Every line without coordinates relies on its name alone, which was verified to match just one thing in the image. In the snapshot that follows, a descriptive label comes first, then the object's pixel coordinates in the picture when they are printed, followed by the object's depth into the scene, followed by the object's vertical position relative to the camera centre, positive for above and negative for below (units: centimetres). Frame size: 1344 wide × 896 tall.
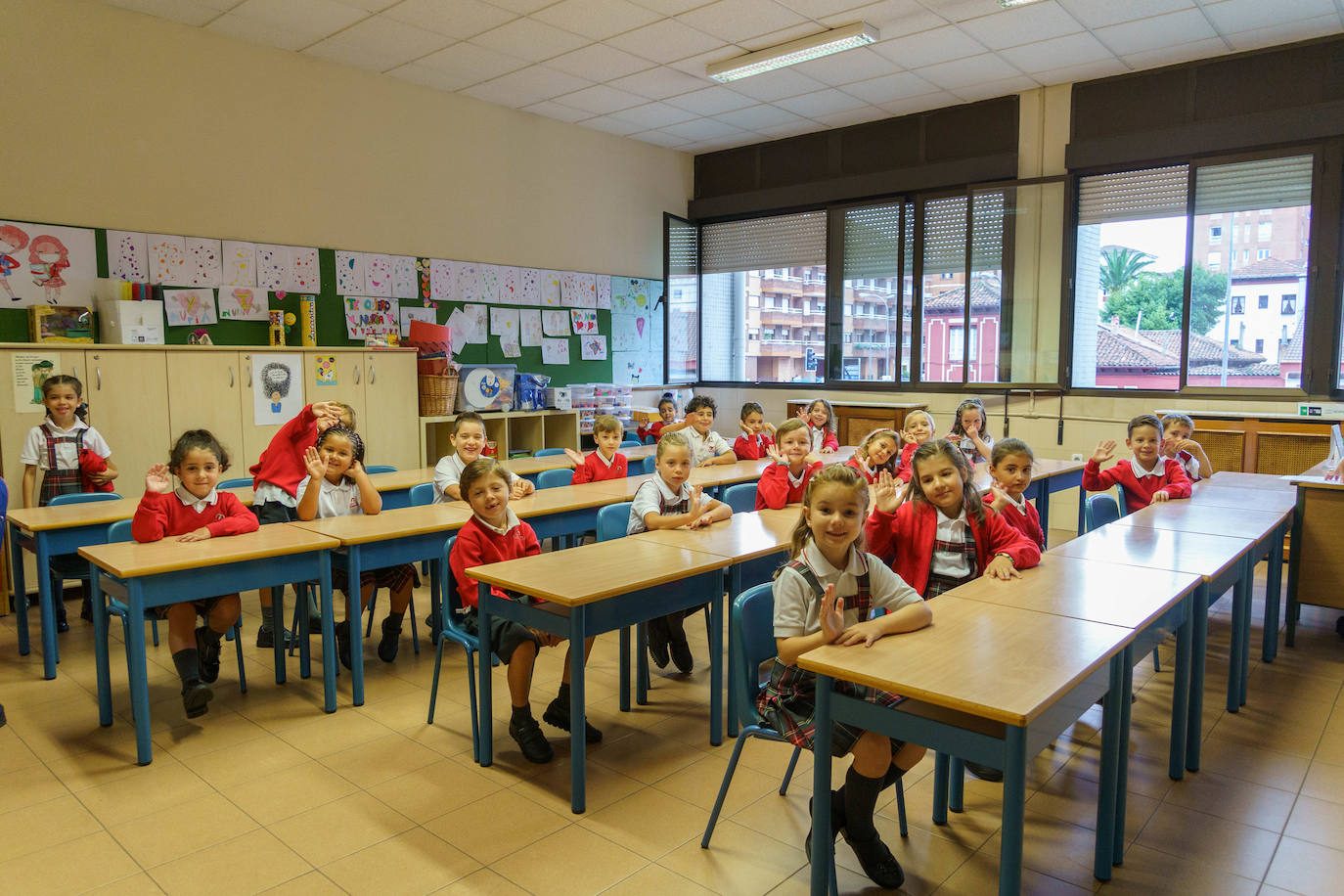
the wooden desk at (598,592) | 250 -67
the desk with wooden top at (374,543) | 326 -64
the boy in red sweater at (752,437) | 608 -44
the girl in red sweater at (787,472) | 392 -44
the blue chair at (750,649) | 225 -72
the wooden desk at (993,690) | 164 -61
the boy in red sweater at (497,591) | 283 -68
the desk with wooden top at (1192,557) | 268 -60
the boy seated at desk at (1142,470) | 429 -49
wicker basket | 626 -10
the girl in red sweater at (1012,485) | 292 -38
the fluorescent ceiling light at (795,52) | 544 +212
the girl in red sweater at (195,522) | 314 -54
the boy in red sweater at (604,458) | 492 -46
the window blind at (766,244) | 827 +129
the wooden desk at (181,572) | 280 -66
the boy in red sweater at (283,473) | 399 -43
